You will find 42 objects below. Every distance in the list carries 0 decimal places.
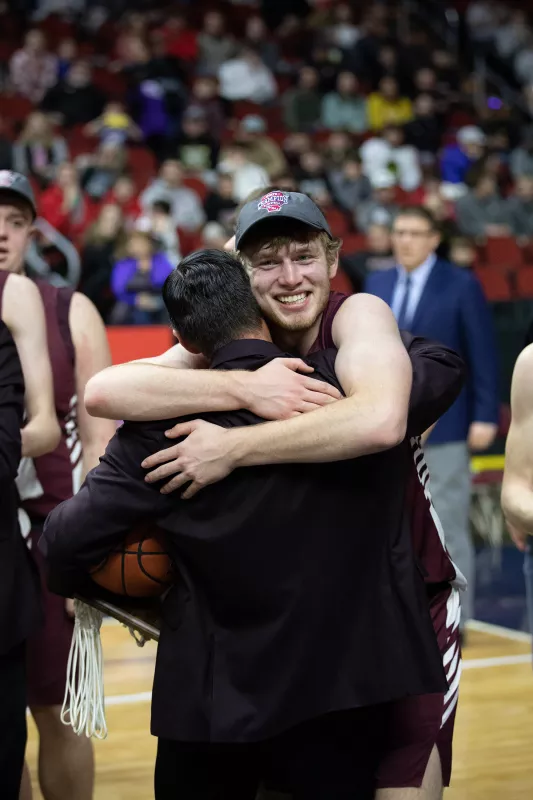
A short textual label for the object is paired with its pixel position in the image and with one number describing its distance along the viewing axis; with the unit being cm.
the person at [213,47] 1619
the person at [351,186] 1426
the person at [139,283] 1028
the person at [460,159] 1602
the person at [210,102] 1512
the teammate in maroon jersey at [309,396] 221
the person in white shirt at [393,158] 1523
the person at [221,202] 1256
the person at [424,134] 1644
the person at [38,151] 1212
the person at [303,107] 1599
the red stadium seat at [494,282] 1231
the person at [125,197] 1204
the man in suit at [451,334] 619
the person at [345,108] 1633
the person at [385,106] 1686
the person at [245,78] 1581
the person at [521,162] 1652
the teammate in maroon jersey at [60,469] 348
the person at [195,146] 1409
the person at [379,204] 1347
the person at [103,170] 1229
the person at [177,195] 1272
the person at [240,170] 1300
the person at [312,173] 1390
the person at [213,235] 1094
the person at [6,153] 1188
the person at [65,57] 1452
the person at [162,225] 1141
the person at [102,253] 1057
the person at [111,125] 1348
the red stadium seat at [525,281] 1266
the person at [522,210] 1477
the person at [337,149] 1463
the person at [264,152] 1358
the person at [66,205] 1145
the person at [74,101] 1386
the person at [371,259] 1139
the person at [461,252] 1134
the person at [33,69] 1416
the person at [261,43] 1683
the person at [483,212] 1439
